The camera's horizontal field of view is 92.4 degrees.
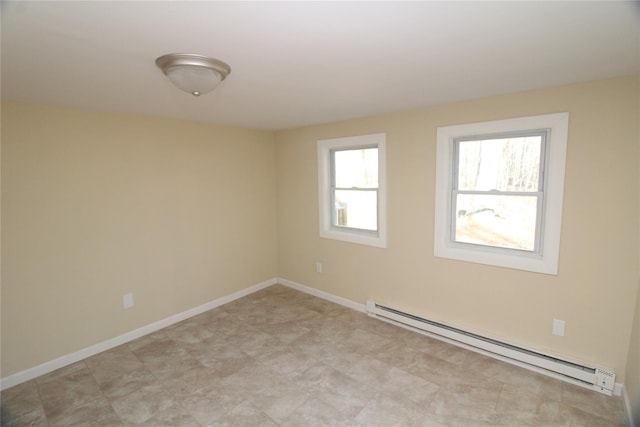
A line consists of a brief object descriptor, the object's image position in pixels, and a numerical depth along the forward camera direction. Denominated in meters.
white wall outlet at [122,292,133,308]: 3.13
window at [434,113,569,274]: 2.39
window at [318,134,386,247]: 3.44
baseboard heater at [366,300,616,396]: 2.25
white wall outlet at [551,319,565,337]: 2.44
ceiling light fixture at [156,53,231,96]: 1.59
